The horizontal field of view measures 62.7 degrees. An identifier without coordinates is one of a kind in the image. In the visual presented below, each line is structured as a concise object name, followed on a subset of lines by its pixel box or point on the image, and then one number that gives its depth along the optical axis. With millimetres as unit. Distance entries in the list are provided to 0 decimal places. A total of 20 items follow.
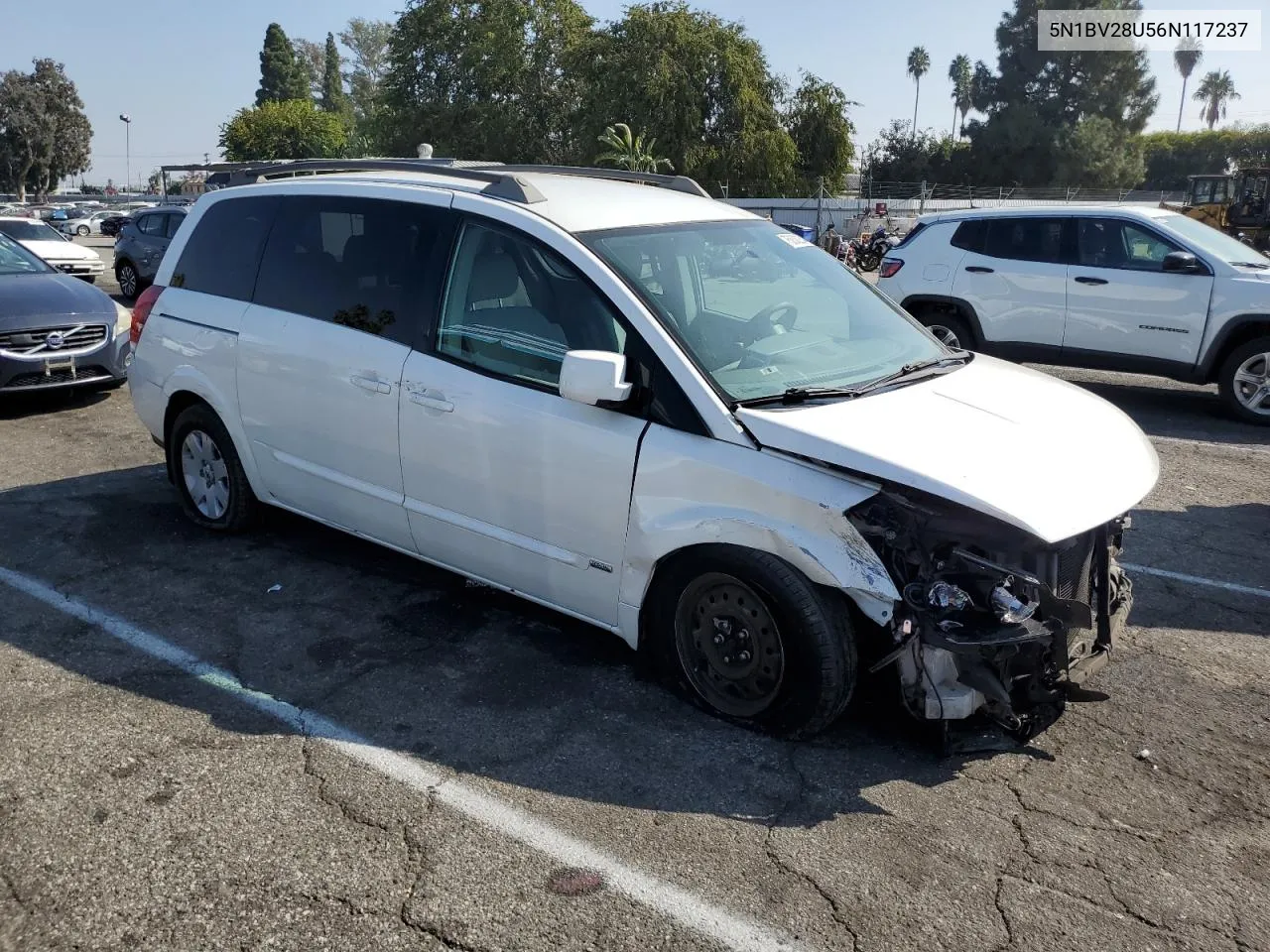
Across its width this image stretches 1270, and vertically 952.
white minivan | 3416
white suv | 9219
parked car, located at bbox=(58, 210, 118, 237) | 48959
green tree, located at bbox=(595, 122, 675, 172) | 44938
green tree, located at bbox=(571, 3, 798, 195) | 50375
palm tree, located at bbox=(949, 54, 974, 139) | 127812
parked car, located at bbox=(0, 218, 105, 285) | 19047
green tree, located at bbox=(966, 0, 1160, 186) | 72188
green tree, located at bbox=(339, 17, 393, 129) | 95875
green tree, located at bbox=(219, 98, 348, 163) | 73625
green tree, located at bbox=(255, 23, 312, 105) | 94562
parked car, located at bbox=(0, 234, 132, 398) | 8562
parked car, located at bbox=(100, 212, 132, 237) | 44688
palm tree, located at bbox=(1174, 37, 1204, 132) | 130650
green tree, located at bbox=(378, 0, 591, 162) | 57531
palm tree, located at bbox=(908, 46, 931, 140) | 142375
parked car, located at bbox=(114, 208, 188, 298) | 19000
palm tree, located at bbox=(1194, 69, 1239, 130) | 135500
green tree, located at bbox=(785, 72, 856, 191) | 52781
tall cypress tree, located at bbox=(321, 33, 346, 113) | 105062
